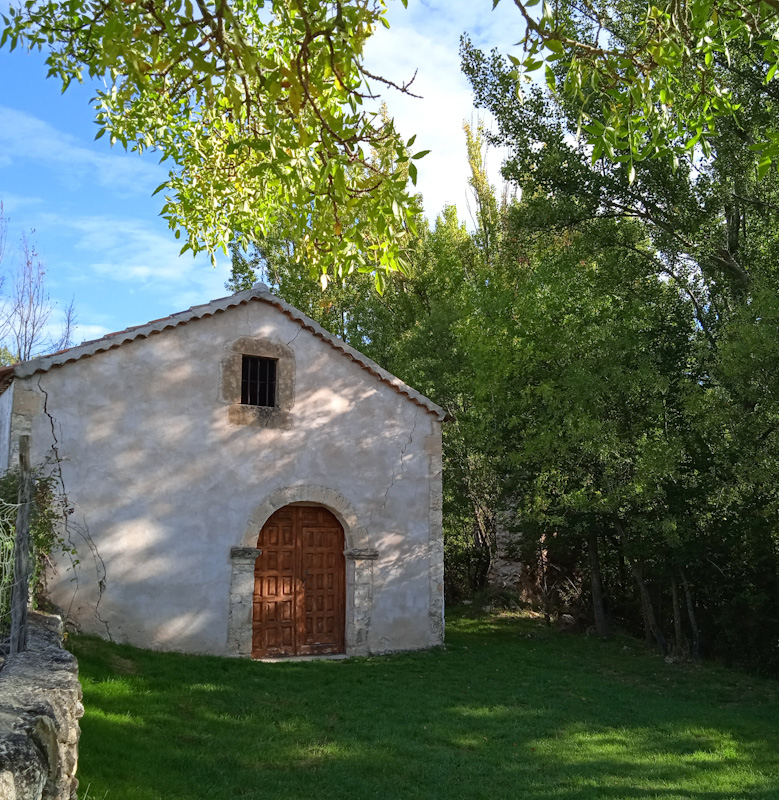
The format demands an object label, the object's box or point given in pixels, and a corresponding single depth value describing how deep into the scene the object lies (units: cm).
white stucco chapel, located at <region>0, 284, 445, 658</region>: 1071
